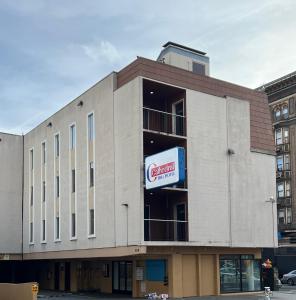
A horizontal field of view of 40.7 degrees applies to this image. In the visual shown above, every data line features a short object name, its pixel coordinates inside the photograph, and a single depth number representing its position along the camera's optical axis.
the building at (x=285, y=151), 47.61
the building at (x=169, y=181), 21.49
